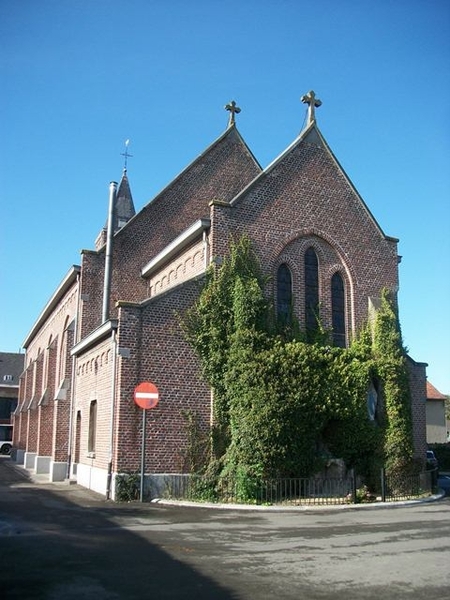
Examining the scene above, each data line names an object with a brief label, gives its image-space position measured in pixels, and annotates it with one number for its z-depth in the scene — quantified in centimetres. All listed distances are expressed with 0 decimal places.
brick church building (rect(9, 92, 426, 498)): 1798
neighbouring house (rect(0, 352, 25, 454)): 5600
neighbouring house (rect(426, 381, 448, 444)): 4888
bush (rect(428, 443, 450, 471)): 3868
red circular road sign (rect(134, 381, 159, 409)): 1686
